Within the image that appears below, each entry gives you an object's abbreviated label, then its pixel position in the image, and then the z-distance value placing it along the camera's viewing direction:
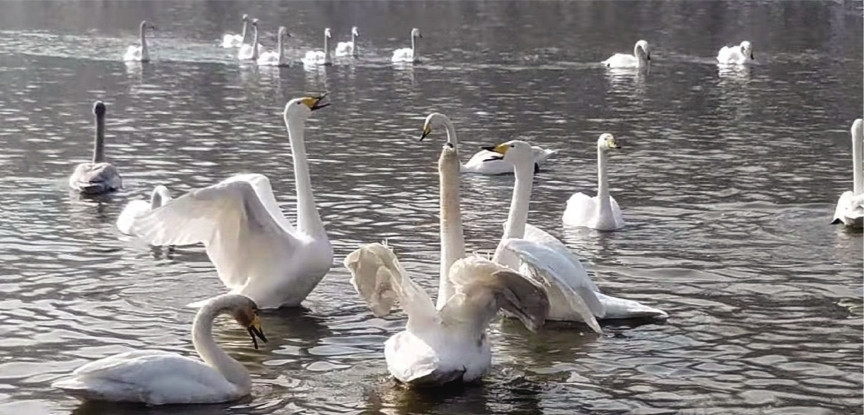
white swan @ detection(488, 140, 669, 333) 9.62
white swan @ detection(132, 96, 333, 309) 10.70
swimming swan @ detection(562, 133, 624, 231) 14.75
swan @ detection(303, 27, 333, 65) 35.22
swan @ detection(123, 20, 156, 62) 35.22
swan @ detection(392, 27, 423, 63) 35.41
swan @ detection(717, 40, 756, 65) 34.78
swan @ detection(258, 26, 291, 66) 35.16
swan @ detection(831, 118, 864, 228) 14.64
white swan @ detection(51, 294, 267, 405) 8.77
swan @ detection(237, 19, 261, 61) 36.81
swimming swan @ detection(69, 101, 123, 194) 16.78
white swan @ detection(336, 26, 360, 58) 37.59
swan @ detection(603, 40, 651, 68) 34.31
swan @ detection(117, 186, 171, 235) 14.53
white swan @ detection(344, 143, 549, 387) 9.04
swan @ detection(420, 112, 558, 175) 18.81
